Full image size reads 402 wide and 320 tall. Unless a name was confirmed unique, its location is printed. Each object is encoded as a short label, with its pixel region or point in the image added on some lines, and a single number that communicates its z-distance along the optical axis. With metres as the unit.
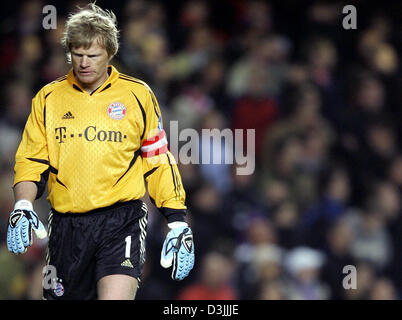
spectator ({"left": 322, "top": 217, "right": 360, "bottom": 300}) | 15.37
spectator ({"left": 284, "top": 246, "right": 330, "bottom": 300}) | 15.18
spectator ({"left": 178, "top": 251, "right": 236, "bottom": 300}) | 14.53
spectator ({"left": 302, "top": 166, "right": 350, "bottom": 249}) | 15.87
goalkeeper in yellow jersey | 9.19
